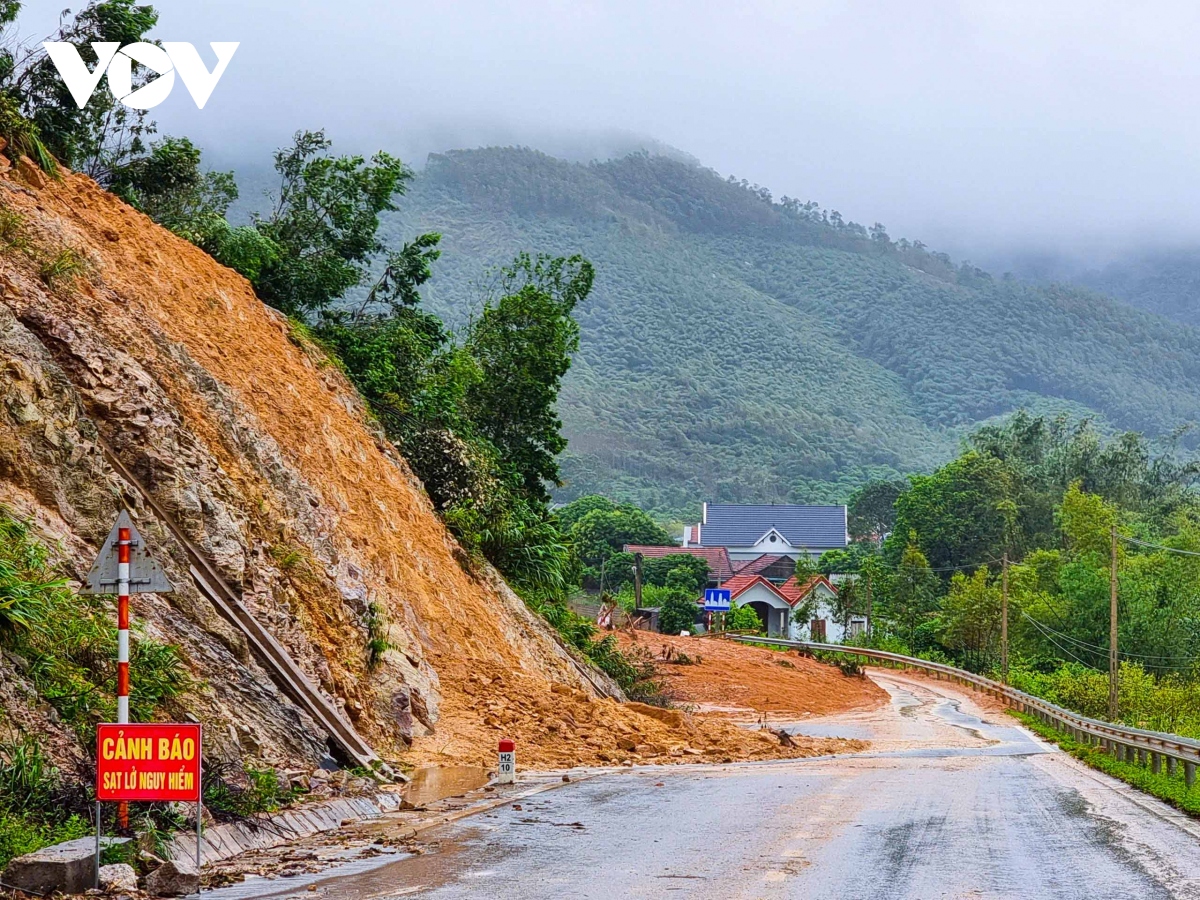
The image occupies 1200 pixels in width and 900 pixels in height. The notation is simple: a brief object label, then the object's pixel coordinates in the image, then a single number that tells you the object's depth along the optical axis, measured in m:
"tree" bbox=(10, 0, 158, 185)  25.97
